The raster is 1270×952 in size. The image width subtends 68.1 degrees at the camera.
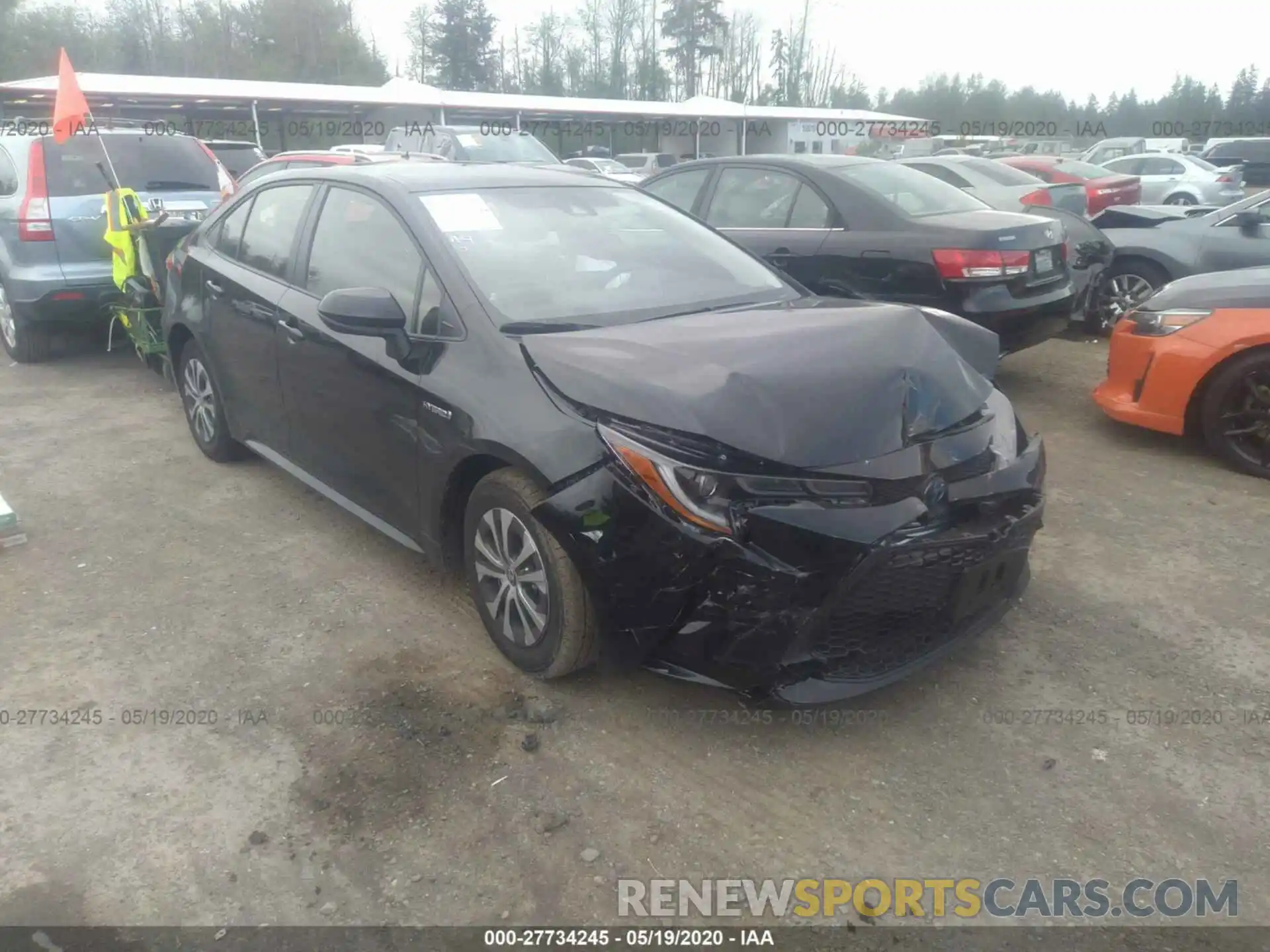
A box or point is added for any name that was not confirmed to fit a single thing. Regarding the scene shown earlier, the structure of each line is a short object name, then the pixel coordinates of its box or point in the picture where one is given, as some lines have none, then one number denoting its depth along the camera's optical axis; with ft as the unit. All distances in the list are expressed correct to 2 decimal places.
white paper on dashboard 11.66
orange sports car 15.79
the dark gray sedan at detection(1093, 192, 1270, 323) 22.93
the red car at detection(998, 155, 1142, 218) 50.11
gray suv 22.63
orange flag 21.40
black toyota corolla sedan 8.55
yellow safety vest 21.44
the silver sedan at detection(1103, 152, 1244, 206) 68.95
